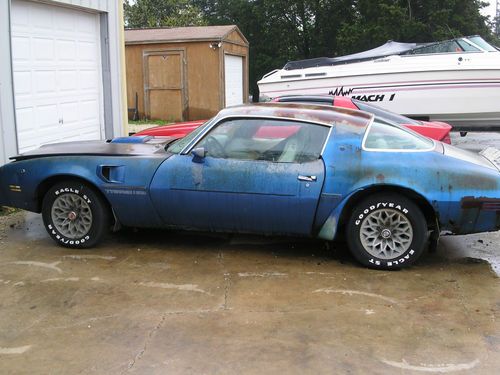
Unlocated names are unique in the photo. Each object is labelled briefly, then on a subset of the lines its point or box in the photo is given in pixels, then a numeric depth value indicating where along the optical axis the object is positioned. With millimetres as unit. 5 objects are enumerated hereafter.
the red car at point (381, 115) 7754
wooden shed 17078
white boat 10953
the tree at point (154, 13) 40438
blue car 4762
